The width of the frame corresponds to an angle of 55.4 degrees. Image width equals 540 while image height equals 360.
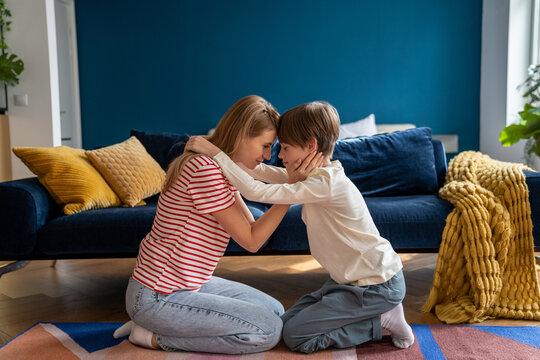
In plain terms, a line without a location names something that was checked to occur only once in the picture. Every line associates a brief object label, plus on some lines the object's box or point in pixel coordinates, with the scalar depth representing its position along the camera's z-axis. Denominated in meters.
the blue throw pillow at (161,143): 2.94
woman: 1.61
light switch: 4.25
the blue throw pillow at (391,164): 2.75
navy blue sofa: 2.18
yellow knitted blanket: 2.03
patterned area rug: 1.68
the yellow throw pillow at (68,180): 2.37
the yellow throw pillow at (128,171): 2.53
